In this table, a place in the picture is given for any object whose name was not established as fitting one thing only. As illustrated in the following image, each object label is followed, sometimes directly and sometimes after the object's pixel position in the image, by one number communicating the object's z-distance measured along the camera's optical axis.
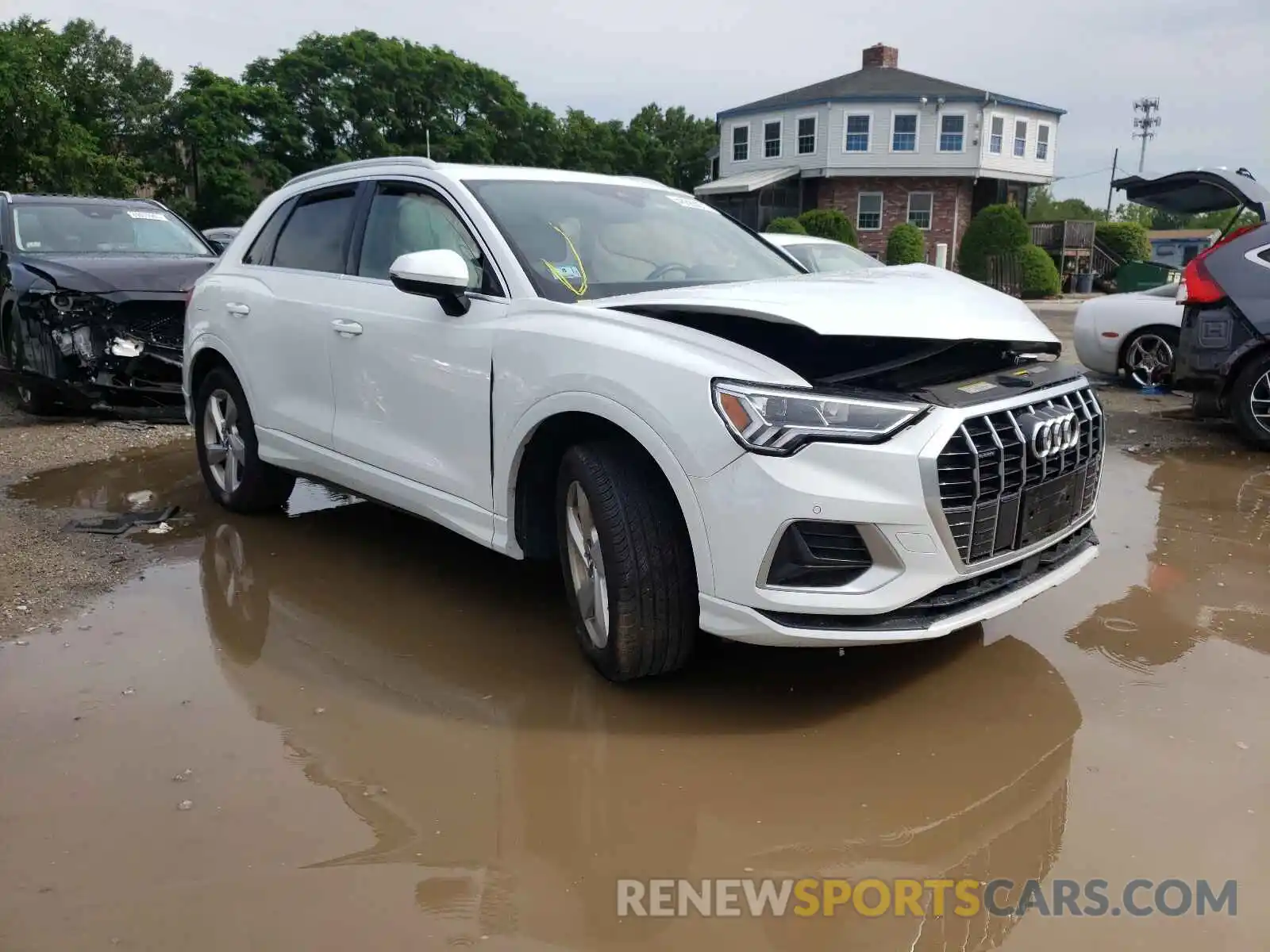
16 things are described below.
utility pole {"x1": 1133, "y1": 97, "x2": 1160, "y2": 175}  65.38
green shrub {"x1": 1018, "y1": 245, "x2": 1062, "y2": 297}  30.80
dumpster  22.12
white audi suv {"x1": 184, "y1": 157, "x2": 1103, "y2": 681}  2.94
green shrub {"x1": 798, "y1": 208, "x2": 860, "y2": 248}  32.44
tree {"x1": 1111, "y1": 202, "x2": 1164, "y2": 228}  88.15
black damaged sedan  7.74
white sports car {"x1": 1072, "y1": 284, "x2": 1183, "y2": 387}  9.73
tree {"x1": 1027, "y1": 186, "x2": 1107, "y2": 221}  85.94
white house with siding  39.09
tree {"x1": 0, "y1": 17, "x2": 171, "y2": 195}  31.44
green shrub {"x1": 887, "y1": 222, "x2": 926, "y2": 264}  34.00
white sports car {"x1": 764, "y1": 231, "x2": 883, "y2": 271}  10.32
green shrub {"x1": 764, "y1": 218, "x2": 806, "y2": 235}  31.50
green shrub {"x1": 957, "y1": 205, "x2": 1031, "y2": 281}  30.83
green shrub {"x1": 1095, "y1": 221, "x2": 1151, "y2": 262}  38.41
